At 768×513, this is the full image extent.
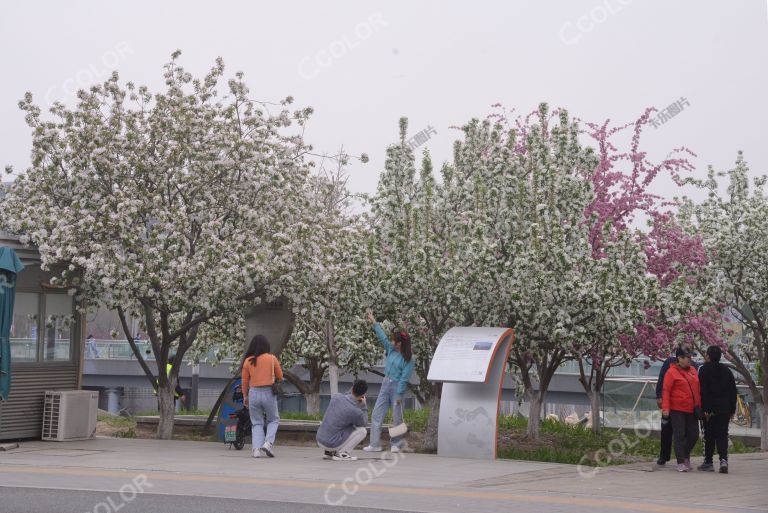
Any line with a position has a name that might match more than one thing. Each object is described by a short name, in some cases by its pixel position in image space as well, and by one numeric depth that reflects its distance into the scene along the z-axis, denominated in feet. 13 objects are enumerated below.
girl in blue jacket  56.97
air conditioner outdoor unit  61.26
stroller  58.18
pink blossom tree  73.05
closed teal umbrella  55.42
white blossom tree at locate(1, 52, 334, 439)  60.59
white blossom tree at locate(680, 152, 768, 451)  81.10
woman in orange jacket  53.78
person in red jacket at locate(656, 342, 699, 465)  53.83
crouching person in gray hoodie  52.95
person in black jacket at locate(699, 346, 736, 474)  52.42
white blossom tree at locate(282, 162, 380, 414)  63.62
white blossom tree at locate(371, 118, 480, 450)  60.18
